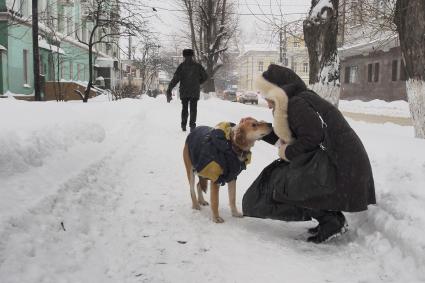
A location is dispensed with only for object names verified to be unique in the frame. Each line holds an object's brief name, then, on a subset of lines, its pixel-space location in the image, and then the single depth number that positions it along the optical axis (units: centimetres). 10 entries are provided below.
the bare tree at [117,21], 1783
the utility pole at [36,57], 1311
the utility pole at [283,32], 1332
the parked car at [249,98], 4528
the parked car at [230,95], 5258
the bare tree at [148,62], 5138
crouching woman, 353
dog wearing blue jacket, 413
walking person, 1077
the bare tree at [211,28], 3344
